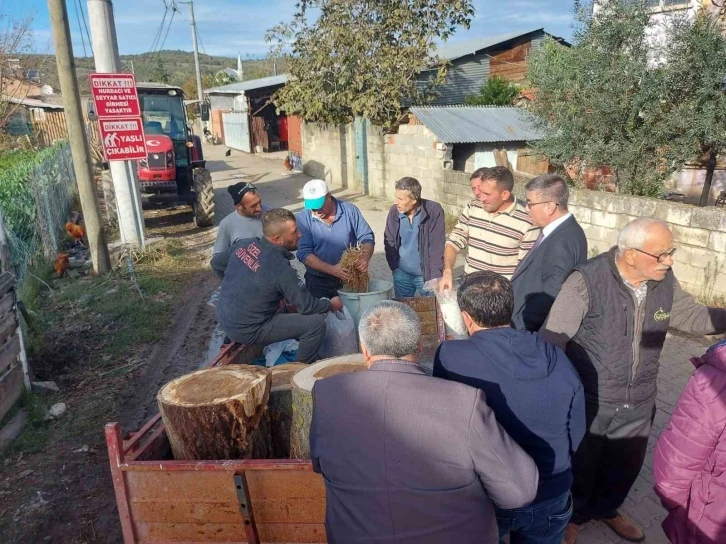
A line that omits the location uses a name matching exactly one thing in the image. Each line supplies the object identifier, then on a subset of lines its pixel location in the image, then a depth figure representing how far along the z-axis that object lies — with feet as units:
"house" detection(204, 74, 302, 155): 90.38
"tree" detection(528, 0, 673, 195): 23.79
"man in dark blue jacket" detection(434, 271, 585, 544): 6.21
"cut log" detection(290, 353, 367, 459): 8.64
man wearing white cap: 14.65
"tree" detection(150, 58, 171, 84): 151.25
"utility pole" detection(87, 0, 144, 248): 28.48
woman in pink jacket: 6.08
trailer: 7.50
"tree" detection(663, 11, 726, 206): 22.02
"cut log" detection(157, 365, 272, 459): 8.23
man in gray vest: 7.88
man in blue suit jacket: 10.18
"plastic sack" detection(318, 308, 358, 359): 13.12
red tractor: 35.88
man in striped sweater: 12.39
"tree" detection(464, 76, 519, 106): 52.29
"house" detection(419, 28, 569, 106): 56.44
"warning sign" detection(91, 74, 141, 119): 25.44
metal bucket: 13.37
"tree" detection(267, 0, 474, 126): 46.75
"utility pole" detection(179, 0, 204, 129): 107.04
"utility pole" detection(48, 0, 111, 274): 24.03
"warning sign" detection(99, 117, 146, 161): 26.17
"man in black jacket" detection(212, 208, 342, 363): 11.59
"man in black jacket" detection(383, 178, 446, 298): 14.46
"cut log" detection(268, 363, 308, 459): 9.93
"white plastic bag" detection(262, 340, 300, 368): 13.68
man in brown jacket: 5.23
